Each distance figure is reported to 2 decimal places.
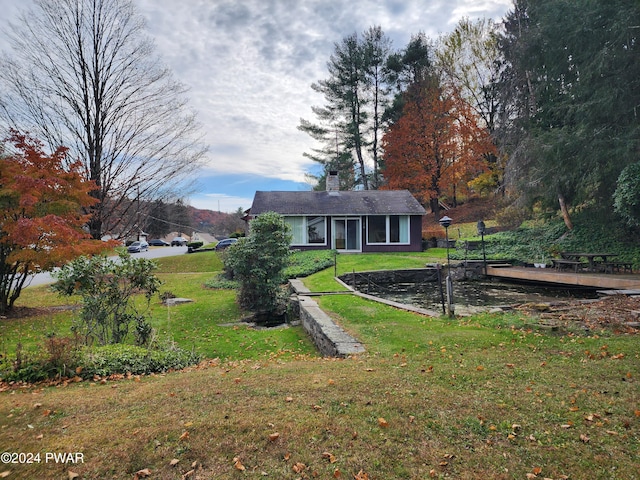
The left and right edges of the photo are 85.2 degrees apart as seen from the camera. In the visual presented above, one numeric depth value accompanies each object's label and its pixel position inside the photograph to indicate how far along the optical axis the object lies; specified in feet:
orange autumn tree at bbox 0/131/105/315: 26.24
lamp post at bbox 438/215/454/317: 23.21
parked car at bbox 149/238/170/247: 160.74
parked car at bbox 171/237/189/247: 161.17
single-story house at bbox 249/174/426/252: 66.85
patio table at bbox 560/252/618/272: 37.76
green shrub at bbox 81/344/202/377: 14.92
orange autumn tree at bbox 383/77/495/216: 86.48
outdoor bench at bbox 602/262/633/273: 38.06
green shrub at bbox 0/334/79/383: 13.94
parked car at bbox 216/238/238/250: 85.12
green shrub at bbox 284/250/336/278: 47.13
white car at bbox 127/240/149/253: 112.16
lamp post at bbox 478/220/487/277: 45.29
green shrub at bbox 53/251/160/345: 18.22
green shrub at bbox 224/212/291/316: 30.07
